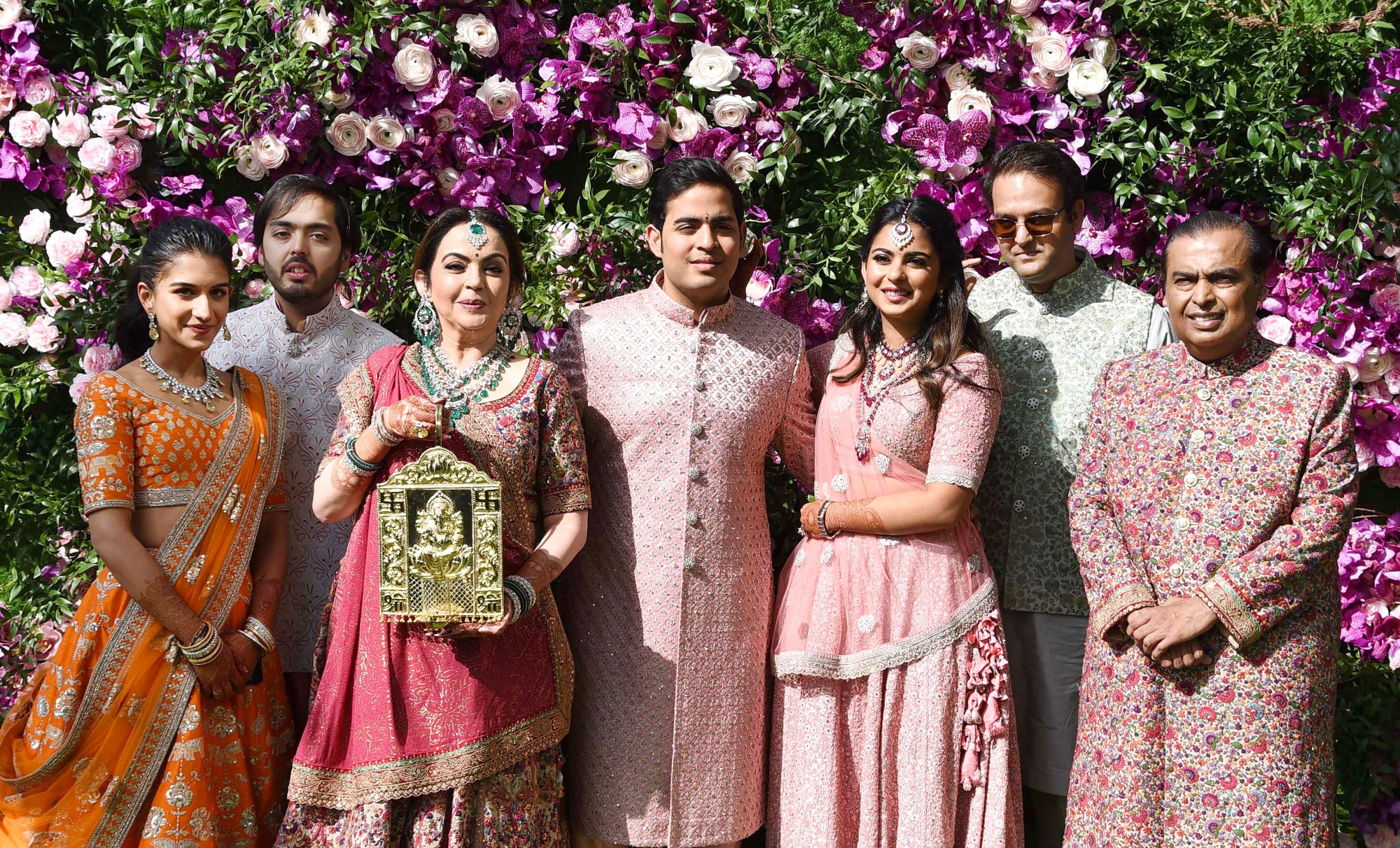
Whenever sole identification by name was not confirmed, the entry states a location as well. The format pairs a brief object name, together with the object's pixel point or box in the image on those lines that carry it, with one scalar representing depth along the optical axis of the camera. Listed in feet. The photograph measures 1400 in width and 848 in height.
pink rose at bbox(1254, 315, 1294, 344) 13.51
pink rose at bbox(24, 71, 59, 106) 15.24
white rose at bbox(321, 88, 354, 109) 14.90
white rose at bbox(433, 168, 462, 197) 15.29
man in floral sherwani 9.75
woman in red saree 10.28
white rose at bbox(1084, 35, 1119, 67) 13.96
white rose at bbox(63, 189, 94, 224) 14.96
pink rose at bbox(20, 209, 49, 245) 14.82
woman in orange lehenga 11.00
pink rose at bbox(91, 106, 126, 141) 14.94
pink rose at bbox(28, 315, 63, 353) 14.61
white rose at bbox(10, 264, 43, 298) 14.85
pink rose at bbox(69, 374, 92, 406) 14.24
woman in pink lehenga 11.00
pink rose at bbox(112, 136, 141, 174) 14.97
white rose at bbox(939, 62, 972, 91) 14.28
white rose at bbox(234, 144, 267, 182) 14.92
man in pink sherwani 11.46
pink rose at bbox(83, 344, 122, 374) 14.30
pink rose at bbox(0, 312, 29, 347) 14.74
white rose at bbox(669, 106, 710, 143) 14.67
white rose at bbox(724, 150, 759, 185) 14.69
